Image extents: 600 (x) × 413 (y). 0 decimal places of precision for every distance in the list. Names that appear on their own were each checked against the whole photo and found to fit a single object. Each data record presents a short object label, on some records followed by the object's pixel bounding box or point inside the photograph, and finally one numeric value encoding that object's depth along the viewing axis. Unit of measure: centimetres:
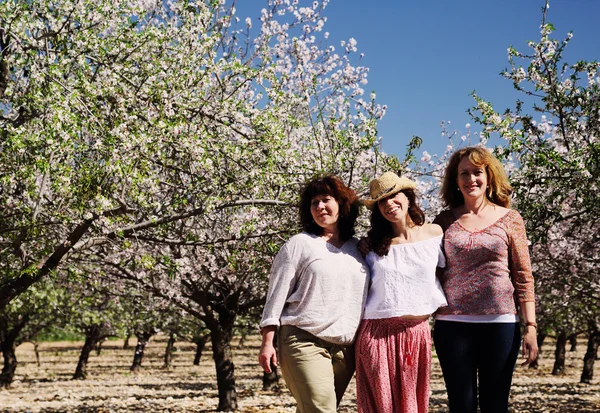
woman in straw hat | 390
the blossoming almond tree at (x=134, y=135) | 676
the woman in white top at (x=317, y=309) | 394
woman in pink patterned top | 377
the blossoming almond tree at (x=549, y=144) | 696
